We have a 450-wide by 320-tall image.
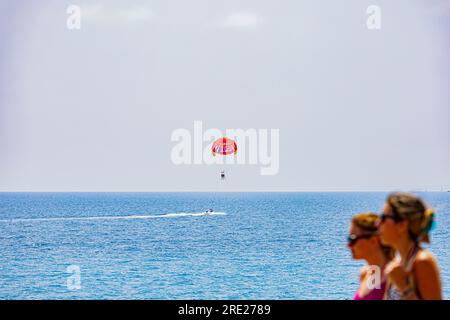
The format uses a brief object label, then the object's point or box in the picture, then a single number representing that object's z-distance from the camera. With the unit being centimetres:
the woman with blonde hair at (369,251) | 598
